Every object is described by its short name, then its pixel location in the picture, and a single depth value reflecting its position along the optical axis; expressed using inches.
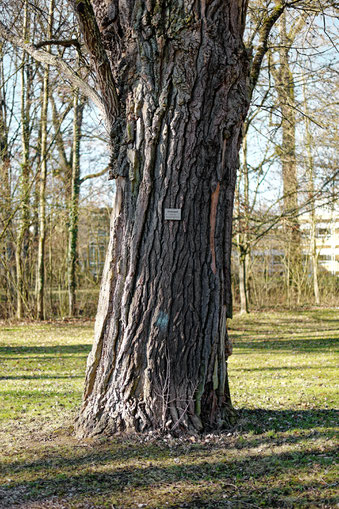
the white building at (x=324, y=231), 900.0
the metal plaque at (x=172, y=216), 200.1
